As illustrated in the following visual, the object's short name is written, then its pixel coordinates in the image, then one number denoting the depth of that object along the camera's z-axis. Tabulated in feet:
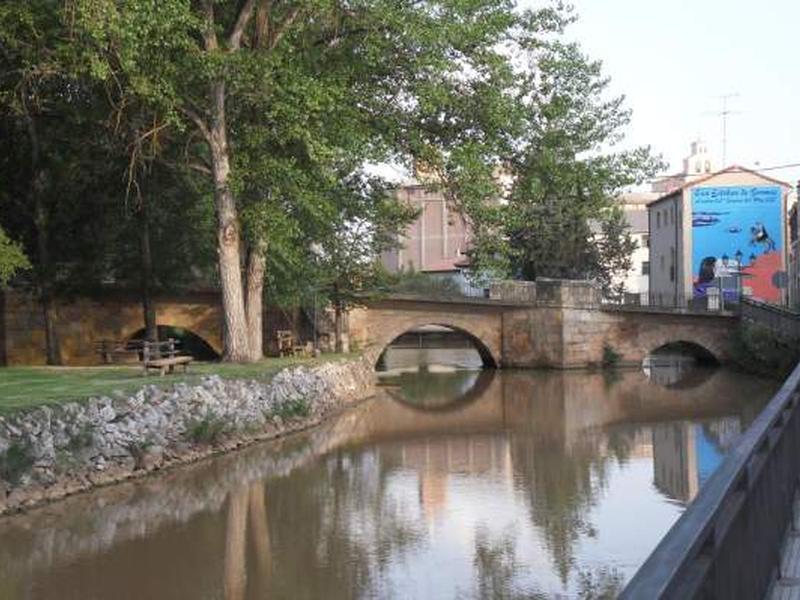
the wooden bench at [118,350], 108.58
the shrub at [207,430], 63.62
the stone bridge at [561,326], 162.20
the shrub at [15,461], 45.32
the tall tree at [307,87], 74.08
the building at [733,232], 200.64
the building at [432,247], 363.56
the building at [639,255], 315.17
